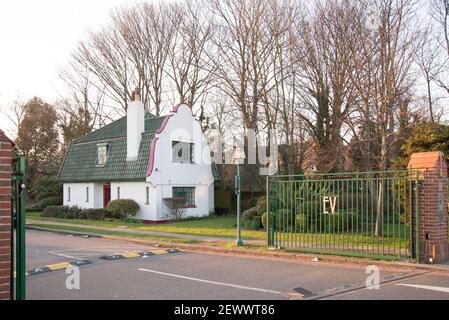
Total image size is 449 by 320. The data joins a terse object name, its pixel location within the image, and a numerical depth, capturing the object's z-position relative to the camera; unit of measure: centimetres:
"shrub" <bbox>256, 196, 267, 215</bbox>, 2267
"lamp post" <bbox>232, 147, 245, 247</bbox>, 1597
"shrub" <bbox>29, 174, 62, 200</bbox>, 4247
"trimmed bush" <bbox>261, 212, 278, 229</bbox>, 1549
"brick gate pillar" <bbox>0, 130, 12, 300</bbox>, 497
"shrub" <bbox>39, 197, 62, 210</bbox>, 3903
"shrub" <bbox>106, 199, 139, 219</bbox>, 2812
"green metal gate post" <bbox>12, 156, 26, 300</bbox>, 539
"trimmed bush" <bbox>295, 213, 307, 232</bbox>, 1450
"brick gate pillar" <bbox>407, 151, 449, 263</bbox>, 1190
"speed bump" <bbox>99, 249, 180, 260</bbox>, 1398
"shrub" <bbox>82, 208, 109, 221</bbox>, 2919
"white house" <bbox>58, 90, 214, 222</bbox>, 2814
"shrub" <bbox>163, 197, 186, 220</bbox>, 2803
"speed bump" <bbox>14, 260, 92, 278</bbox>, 1160
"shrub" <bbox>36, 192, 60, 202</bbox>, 4152
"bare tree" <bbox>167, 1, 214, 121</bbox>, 3400
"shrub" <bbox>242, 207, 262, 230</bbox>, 2209
